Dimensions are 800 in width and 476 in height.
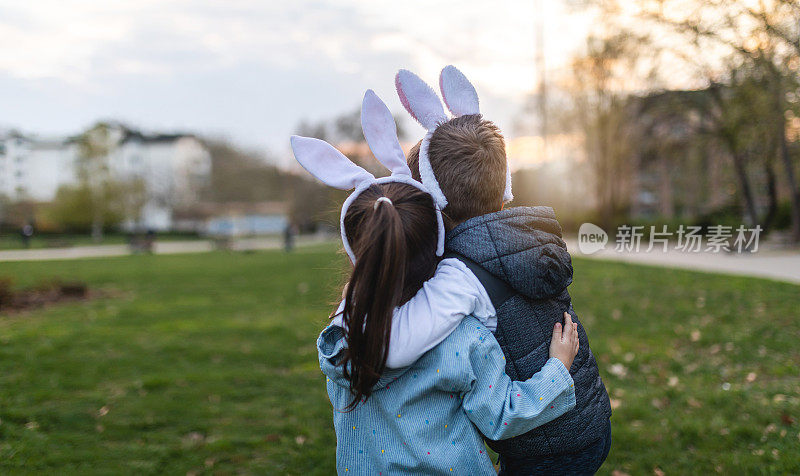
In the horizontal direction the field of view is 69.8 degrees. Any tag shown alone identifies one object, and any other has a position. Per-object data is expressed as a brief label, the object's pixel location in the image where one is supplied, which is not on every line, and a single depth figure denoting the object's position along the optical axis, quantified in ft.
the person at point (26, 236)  115.77
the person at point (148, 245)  103.45
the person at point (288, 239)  109.88
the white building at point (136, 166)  183.32
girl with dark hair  4.79
